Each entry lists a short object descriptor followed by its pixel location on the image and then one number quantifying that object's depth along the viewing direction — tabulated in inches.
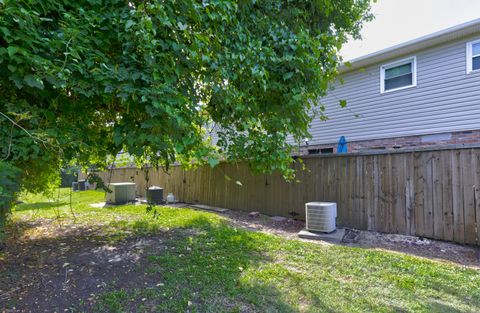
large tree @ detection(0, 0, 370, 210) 73.2
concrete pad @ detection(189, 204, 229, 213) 322.3
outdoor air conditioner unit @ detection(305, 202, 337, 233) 204.8
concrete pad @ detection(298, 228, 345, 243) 194.7
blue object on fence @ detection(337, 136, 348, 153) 343.9
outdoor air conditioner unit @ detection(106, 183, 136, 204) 370.3
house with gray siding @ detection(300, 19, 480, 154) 269.3
